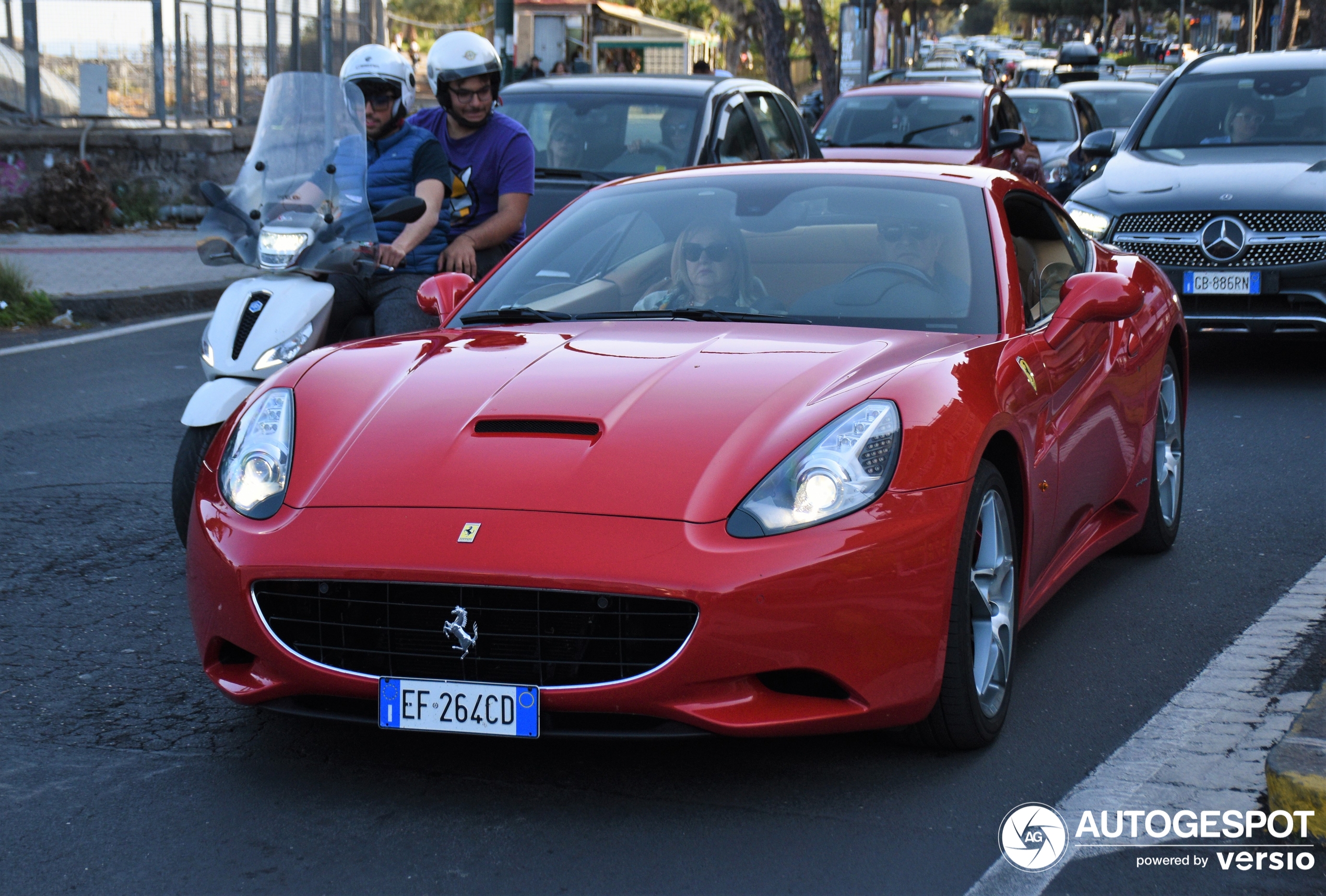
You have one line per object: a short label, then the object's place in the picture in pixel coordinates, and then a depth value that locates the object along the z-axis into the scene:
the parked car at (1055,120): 18.36
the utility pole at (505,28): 18.80
